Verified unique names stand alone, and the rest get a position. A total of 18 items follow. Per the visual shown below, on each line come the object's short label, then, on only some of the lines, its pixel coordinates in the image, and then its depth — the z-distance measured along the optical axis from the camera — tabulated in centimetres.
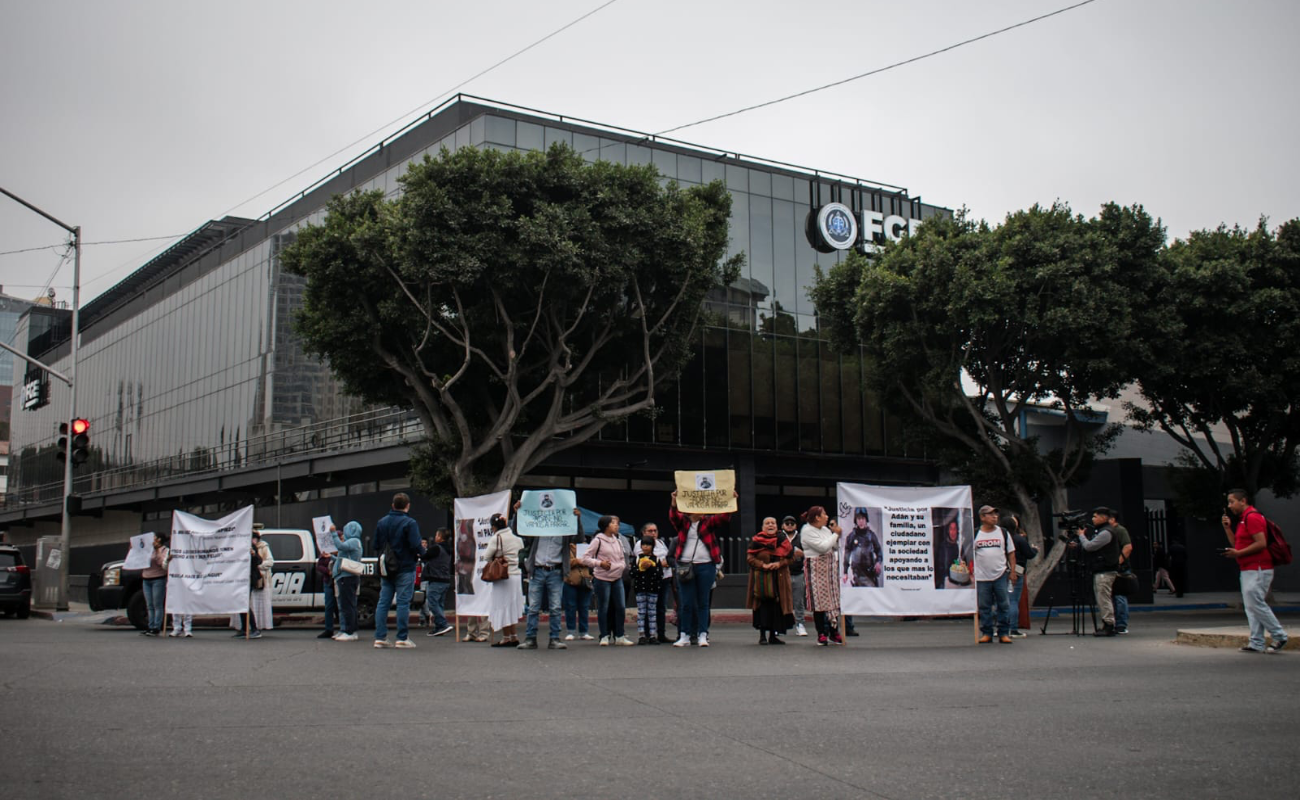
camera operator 1585
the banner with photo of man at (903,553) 1487
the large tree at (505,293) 2267
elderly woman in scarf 1443
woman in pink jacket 1514
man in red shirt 1226
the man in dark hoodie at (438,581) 1723
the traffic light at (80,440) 2595
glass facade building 3344
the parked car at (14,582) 2347
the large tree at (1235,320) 2594
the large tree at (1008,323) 2541
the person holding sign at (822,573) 1482
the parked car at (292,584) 1977
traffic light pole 2659
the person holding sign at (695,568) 1458
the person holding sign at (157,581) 1759
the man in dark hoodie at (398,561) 1439
